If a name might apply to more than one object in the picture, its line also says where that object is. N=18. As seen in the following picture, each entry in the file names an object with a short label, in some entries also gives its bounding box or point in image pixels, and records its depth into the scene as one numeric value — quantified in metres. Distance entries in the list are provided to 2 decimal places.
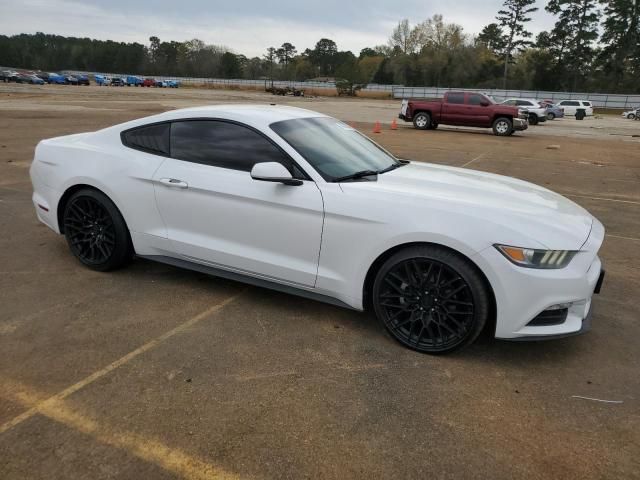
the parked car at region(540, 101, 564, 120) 38.91
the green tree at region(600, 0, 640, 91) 73.12
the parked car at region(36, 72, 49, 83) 79.67
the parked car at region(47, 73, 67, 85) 77.50
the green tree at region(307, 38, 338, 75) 153.75
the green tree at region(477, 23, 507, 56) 94.62
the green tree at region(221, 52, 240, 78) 133.00
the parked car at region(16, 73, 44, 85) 67.56
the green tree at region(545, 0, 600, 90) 79.38
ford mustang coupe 3.00
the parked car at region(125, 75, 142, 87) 92.63
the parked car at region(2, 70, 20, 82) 67.31
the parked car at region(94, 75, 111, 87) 89.25
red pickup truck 21.86
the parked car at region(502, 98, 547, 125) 31.16
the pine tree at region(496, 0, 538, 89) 92.12
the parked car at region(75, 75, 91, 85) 78.06
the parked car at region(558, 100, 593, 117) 42.00
